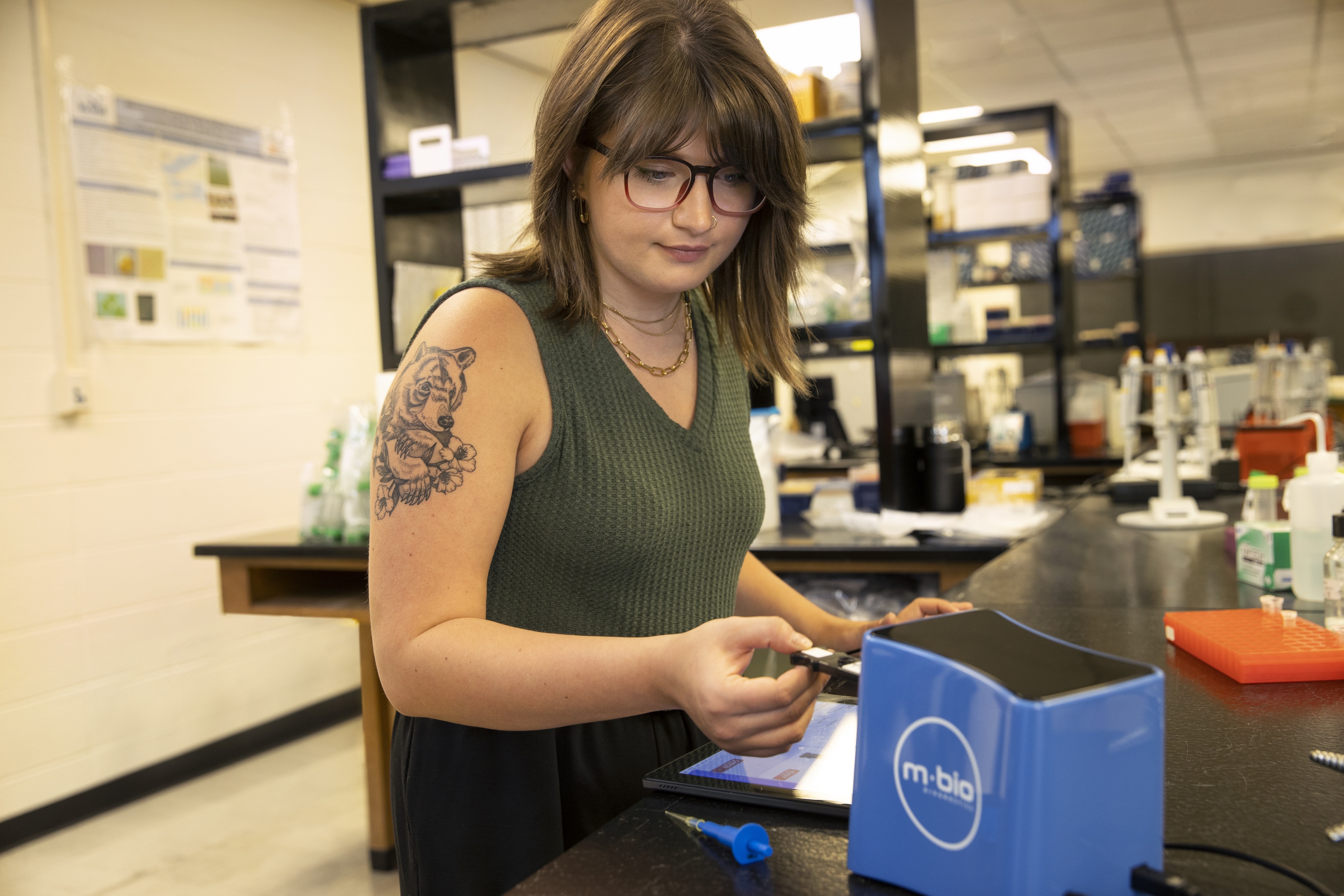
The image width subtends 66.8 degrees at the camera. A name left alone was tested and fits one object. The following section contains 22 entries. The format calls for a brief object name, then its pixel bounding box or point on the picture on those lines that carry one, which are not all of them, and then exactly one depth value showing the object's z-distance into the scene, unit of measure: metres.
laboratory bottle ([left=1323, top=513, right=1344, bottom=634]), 1.20
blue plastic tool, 0.70
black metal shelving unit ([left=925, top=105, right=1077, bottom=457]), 5.36
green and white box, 1.52
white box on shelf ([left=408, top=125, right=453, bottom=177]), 3.23
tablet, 0.79
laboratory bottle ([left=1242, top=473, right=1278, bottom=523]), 1.69
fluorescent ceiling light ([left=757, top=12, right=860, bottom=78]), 3.45
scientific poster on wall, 3.34
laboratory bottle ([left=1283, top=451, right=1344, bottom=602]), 1.39
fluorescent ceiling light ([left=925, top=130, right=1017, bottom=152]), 6.27
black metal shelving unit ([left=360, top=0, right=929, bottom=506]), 2.83
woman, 0.89
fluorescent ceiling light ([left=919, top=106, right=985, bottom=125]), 7.10
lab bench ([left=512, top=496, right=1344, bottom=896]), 0.67
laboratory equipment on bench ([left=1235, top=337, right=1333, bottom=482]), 2.61
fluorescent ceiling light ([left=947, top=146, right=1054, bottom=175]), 7.12
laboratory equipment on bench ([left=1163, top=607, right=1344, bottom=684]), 1.05
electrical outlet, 3.21
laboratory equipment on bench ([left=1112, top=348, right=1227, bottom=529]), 2.29
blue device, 0.55
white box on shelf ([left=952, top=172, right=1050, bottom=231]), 5.31
